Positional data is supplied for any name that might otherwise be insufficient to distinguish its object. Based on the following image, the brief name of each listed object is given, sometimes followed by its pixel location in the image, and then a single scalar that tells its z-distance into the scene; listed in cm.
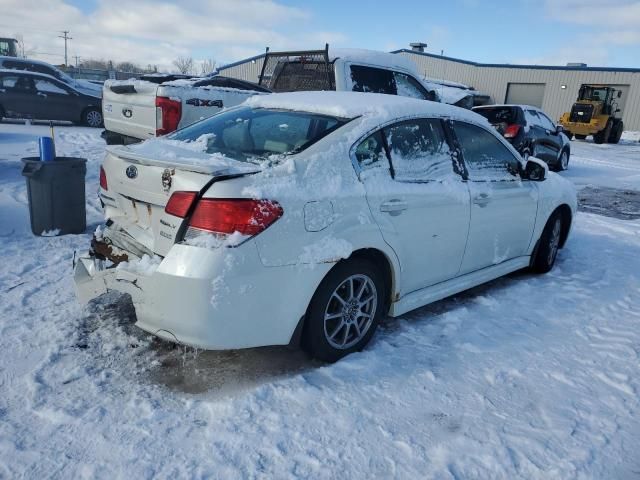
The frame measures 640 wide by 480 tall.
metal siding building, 3092
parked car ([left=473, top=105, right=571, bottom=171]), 1120
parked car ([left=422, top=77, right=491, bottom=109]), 1143
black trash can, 470
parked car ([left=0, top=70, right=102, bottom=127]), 1340
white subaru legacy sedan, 250
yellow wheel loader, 2278
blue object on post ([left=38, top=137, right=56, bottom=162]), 477
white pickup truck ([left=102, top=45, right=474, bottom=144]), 672
